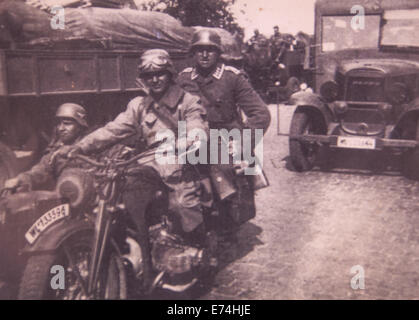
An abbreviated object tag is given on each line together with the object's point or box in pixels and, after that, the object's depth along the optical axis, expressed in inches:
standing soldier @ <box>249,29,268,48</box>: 553.9
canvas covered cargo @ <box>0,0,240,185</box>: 203.0
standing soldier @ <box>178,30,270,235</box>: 169.5
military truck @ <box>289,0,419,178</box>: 275.3
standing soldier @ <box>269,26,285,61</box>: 606.5
